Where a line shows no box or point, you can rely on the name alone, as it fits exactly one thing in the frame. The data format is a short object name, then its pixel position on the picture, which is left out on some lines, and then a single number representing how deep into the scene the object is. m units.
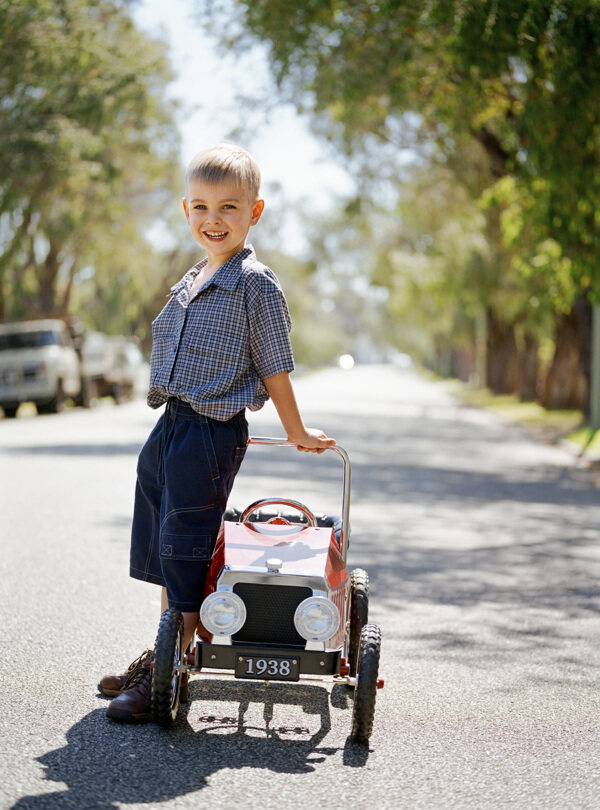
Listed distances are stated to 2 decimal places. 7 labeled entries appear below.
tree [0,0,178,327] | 20.05
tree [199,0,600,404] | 11.09
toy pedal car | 3.60
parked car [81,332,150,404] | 29.00
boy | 3.76
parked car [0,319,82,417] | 24.84
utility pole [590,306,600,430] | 19.98
